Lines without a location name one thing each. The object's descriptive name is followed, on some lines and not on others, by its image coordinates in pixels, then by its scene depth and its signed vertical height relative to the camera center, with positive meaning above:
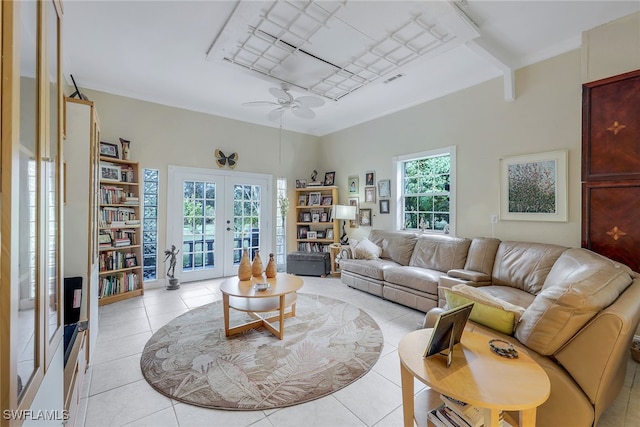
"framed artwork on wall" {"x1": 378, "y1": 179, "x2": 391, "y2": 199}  4.88 +0.44
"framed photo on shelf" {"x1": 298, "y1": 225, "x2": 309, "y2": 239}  5.92 -0.39
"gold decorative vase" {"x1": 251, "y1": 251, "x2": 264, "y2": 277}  3.19 -0.64
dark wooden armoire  2.42 +0.42
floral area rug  1.93 -1.26
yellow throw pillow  1.63 -0.59
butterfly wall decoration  5.02 +1.01
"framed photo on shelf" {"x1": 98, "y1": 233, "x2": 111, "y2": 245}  3.72 -0.35
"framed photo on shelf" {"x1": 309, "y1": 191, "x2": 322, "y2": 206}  5.88 +0.32
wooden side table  1.06 -0.71
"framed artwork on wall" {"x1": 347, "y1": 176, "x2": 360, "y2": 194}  5.54 +0.58
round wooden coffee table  2.65 -0.93
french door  4.67 -0.11
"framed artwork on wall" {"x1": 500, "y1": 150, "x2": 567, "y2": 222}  3.03 +0.31
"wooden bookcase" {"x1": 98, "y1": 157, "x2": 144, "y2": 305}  3.75 -0.27
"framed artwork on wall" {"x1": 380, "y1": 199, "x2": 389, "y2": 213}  4.91 +0.13
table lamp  5.18 +0.02
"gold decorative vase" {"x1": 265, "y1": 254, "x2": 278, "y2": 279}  3.18 -0.67
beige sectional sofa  1.28 -0.61
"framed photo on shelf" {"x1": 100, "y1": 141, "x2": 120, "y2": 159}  3.84 +0.91
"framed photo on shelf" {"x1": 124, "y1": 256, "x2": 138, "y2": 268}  3.97 -0.71
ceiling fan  3.22 +1.36
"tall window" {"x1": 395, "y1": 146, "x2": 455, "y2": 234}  4.08 +0.36
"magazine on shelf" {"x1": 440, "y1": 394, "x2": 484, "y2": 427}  1.21 -0.91
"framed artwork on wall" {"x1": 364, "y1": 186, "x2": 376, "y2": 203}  5.17 +0.36
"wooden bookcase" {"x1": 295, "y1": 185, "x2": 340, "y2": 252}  5.71 -0.13
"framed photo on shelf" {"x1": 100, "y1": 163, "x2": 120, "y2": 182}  3.81 +0.58
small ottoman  5.16 -0.97
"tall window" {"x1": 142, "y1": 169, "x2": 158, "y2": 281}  4.40 -0.19
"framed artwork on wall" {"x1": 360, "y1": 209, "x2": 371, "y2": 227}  5.26 -0.08
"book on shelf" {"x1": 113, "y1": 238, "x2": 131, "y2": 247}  3.86 -0.42
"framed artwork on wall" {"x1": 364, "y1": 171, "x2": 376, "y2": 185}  5.18 +0.68
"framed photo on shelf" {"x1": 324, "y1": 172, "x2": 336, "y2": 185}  5.96 +0.77
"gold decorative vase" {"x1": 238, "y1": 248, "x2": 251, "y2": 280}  3.05 -0.64
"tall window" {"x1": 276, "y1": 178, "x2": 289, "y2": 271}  5.80 -0.33
